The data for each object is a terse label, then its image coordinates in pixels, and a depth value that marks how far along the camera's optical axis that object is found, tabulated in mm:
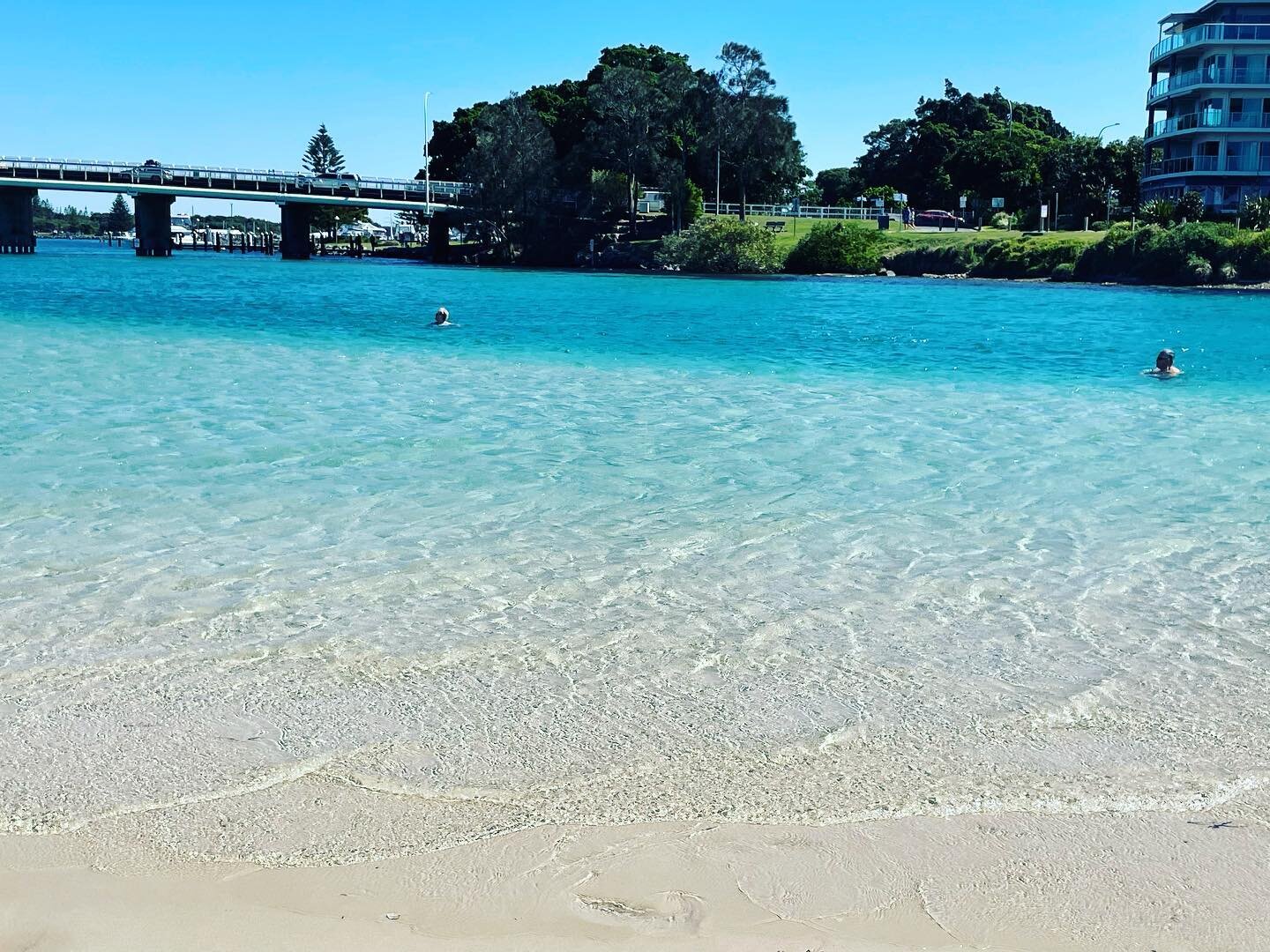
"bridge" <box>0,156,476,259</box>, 97500
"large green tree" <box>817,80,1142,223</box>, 90375
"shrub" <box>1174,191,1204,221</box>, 70375
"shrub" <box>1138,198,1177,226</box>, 69562
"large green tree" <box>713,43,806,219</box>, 87812
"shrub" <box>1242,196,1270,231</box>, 66688
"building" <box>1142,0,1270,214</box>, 75000
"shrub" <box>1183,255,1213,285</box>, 62219
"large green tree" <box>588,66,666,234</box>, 90500
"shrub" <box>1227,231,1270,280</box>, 60969
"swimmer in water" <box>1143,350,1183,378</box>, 22984
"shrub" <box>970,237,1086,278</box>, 70750
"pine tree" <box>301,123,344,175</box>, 154750
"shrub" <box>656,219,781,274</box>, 79812
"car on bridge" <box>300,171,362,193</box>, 103188
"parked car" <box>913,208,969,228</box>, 93062
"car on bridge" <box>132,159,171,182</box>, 101562
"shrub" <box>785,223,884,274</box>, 80312
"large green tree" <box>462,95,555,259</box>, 94500
